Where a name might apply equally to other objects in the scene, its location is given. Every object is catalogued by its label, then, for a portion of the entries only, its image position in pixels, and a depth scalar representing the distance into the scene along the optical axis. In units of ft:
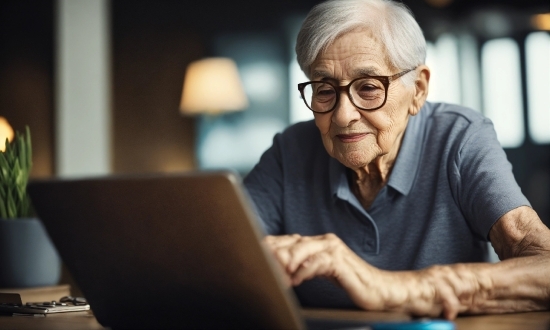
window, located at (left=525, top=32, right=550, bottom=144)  19.48
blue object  3.25
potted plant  4.92
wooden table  3.72
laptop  3.44
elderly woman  4.85
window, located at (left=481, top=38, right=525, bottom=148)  19.72
